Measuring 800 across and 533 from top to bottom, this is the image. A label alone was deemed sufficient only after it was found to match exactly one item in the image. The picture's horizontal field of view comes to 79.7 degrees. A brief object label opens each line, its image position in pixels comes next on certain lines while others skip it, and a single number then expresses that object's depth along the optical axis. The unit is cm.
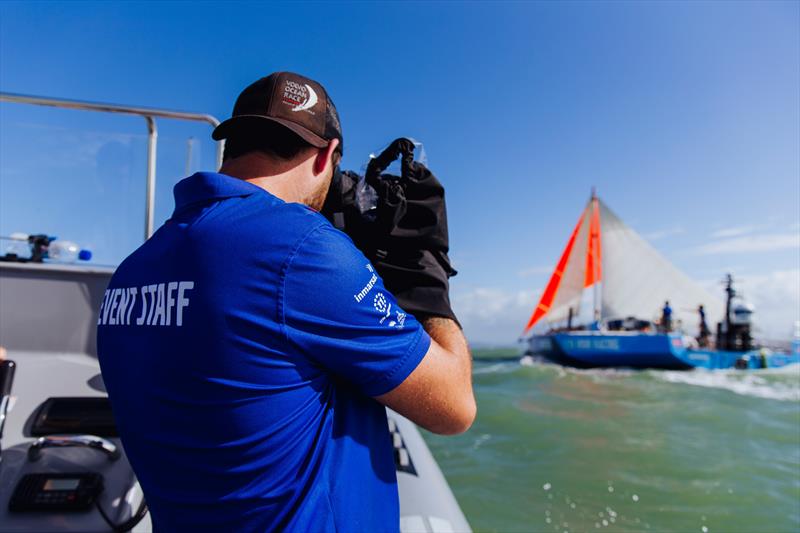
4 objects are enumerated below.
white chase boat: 176
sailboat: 2439
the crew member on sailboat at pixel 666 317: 2454
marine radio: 174
